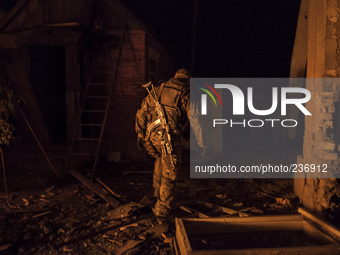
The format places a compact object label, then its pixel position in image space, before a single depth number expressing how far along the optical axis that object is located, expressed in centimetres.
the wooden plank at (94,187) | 534
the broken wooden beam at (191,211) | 466
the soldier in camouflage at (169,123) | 460
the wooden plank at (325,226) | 344
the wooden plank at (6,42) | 766
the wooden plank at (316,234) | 346
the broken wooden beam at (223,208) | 479
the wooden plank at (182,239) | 311
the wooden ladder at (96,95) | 805
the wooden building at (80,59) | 802
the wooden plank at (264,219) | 392
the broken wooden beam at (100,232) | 382
